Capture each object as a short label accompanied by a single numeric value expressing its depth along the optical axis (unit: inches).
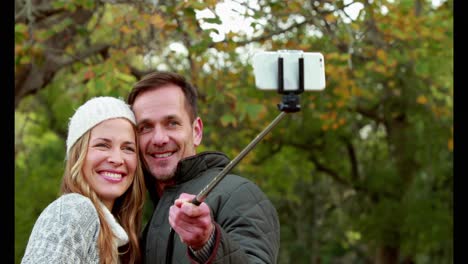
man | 135.9
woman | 137.0
